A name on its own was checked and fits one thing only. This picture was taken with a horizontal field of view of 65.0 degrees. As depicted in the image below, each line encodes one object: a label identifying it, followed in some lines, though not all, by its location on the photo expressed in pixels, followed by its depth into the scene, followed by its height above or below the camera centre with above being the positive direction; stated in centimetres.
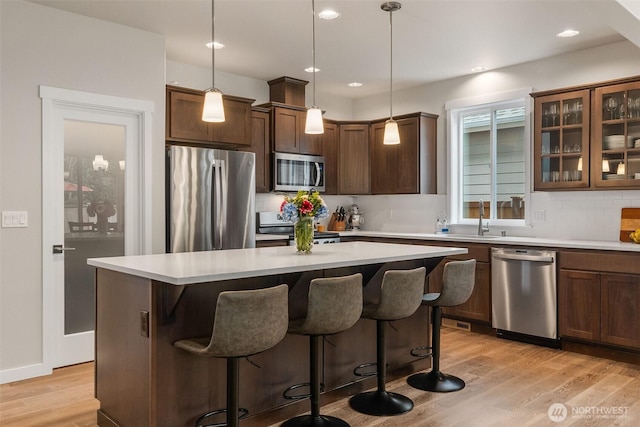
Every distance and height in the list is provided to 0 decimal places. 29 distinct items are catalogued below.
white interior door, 388 +3
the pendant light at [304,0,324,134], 348 +63
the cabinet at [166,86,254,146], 472 +89
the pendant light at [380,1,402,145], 382 +65
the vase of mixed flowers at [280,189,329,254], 329 -2
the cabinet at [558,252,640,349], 402 -73
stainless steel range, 588 -21
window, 545 +57
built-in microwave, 579 +47
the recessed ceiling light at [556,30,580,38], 436 +156
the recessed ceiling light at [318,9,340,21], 395 +157
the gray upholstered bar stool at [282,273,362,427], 261 -57
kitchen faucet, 546 -17
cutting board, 446 -10
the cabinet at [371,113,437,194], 598 +64
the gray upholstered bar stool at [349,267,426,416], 300 -63
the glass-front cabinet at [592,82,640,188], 436 +66
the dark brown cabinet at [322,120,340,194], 645 +73
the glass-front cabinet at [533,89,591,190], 462 +67
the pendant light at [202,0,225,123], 297 +63
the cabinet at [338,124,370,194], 656 +71
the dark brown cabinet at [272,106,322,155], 577 +93
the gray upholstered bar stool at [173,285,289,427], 224 -54
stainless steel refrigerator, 455 +11
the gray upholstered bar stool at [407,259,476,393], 338 -62
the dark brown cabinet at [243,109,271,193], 562 +72
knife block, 683 -18
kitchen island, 246 -69
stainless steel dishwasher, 447 -78
